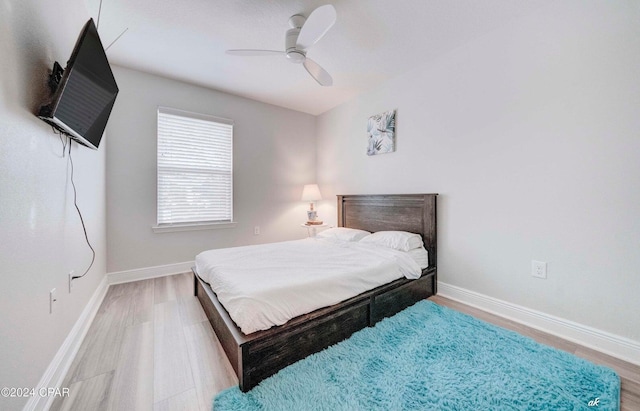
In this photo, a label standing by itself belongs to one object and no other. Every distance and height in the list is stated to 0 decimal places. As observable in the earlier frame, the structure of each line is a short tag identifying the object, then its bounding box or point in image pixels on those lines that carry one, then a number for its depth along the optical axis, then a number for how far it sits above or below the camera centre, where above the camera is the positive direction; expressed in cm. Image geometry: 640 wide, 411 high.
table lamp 410 +16
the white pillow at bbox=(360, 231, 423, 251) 250 -39
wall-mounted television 117 +64
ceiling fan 159 +127
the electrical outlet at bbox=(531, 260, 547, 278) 191 -53
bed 134 -80
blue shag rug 121 -101
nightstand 392 -43
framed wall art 305 +96
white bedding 142 -53
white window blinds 312 +52
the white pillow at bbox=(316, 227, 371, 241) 301 -39
